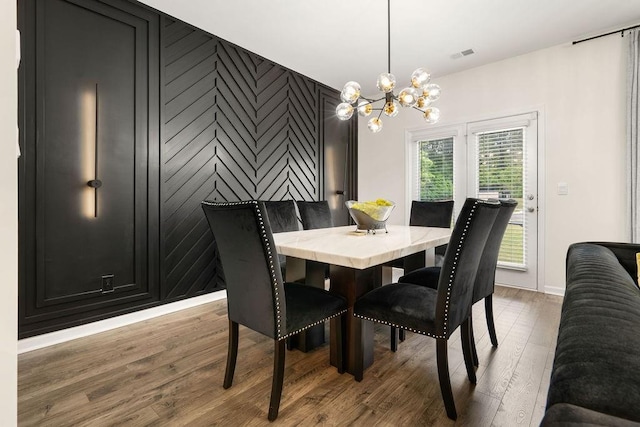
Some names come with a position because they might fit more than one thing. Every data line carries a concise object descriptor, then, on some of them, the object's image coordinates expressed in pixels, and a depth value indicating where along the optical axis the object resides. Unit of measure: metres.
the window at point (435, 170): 4.26
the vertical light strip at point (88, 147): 2.43
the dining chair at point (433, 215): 3.20
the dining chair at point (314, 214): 3.12
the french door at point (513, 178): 3.61
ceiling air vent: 3.56
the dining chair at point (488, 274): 1.87
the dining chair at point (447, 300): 1.42
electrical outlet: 2.56
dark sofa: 0.47
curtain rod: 3.00
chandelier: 2.32
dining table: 1.49
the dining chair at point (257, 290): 1.37
